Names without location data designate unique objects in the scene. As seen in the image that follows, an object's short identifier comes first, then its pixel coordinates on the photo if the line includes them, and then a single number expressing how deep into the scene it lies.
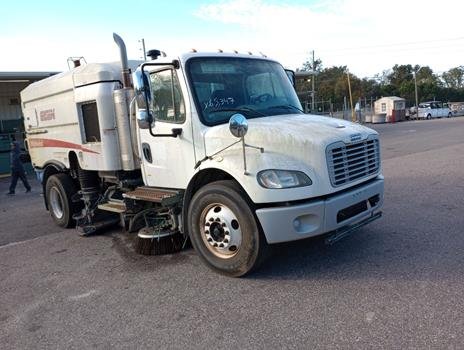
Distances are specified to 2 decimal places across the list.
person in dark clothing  14.00
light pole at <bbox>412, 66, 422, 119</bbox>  66.44
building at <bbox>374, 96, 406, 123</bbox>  48.81
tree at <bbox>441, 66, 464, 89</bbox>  104.19
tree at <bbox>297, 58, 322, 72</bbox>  74.88
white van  52.17
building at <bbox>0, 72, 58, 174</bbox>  20.23
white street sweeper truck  4.47
